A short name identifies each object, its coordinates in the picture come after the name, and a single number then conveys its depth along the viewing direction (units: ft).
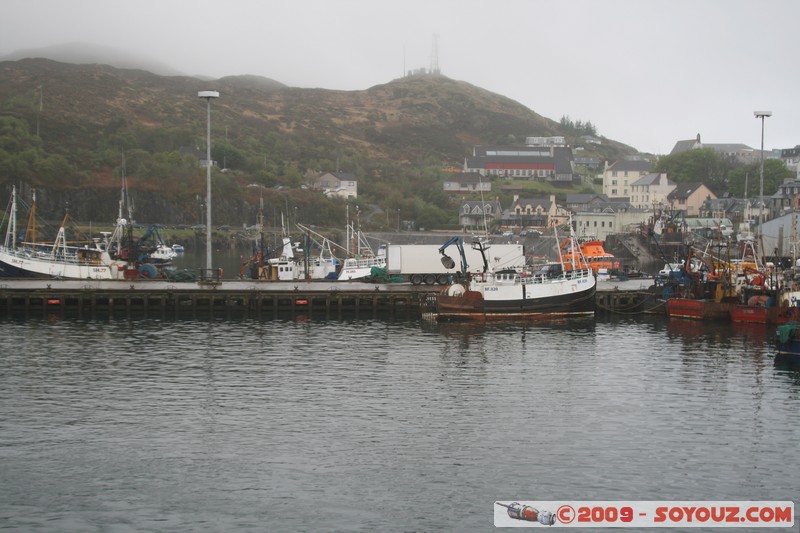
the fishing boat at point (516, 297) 217.77
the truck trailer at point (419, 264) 266.98
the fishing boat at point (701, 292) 218.38
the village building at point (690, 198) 620.49
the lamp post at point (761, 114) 251.19
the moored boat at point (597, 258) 309.01
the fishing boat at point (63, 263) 263.70
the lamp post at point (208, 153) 241.76
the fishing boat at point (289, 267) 280.92
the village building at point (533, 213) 605.31
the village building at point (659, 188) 640.58
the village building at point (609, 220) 515.91
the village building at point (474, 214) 606.96
